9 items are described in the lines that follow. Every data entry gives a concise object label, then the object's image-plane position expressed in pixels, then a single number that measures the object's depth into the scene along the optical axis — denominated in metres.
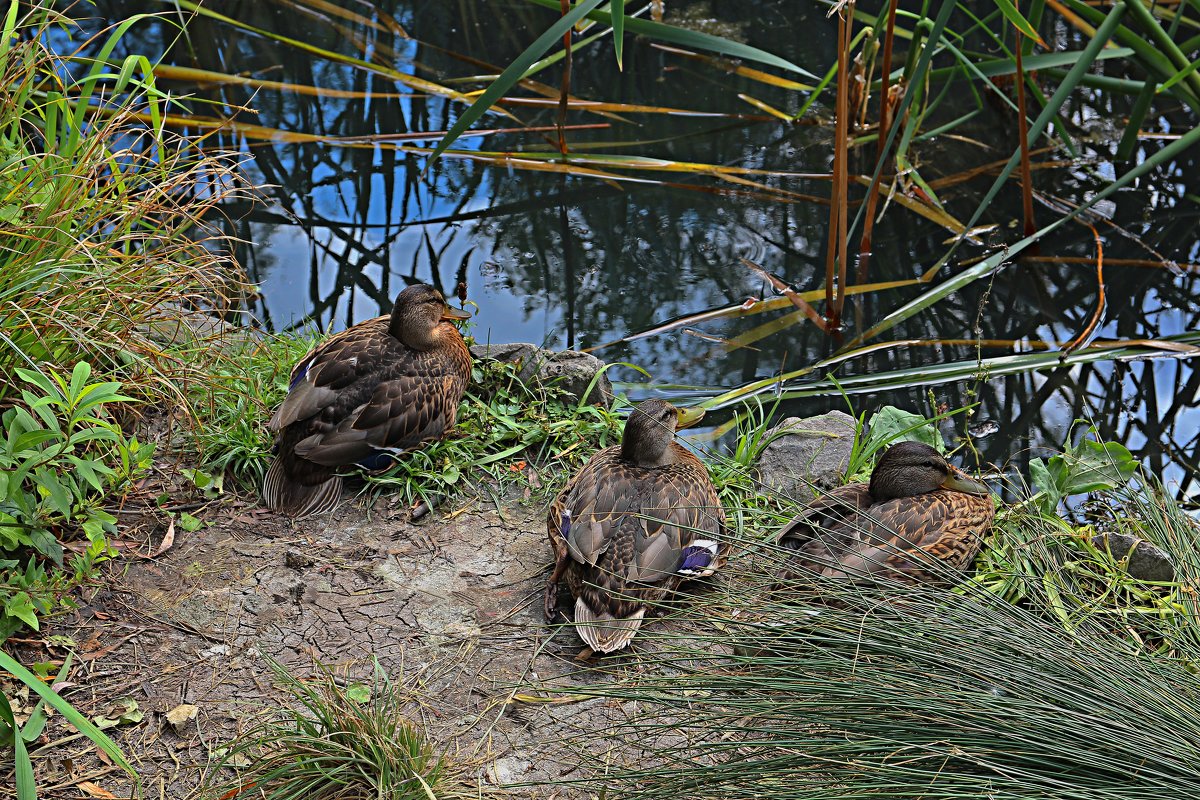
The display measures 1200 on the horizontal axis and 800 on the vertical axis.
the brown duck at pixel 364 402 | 3.91
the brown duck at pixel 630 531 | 3.33
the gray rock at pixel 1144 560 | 3.61
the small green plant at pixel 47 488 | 2.99
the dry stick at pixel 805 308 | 5.44
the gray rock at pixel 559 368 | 4.54
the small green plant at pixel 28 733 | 2.42
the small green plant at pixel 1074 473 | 4.05
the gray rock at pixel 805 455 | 4.21
